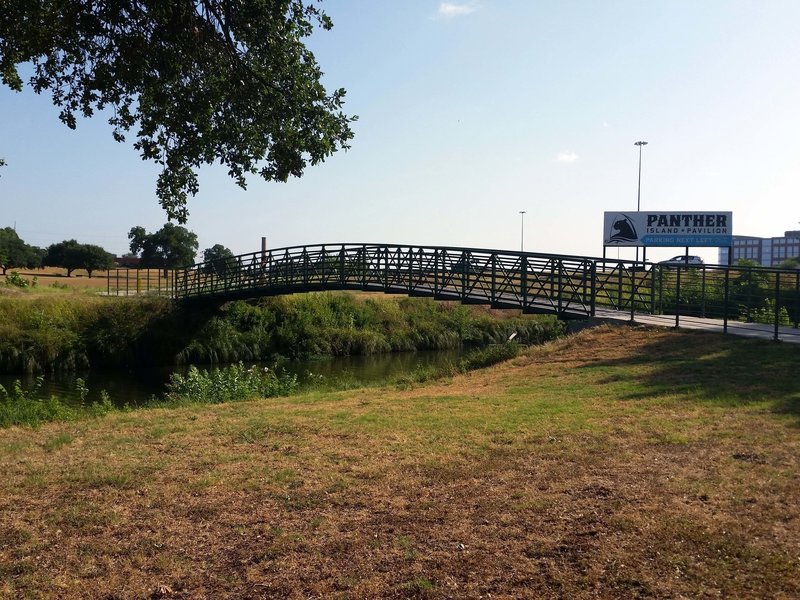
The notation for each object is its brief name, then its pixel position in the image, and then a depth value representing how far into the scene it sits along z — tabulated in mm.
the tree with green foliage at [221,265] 32688
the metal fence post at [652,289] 18448
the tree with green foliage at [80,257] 60281
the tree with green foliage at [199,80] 7875
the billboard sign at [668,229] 42812
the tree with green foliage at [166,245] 73375
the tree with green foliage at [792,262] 63888
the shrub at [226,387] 14602
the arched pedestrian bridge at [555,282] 17938
